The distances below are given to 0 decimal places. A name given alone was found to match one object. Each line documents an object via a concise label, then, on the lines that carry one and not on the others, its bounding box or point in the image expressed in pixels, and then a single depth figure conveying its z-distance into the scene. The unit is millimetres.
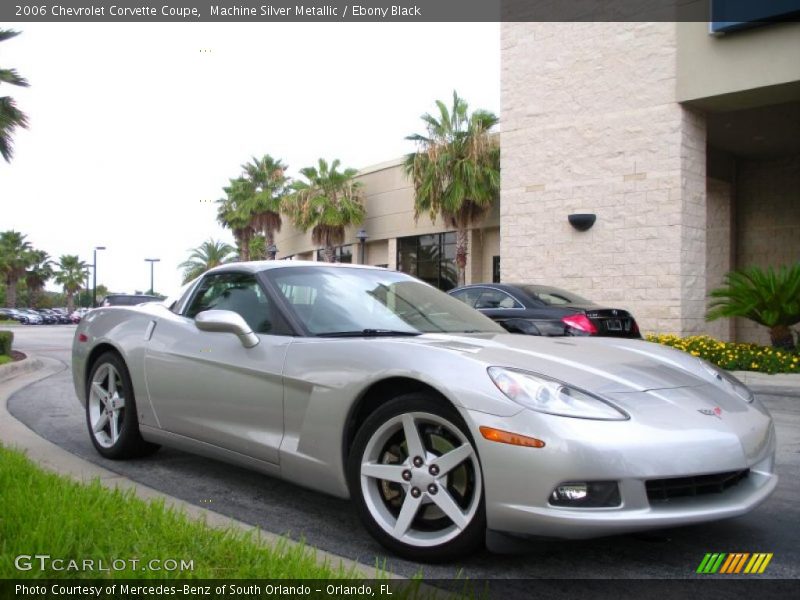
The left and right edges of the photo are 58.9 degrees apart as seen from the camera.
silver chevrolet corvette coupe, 2547
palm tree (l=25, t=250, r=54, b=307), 79188
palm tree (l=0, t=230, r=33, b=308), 69438
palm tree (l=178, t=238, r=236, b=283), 66438
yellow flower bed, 10281
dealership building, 13266
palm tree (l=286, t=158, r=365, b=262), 29406
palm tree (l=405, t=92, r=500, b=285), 22672
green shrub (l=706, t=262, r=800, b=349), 11117
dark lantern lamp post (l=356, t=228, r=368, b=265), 23906
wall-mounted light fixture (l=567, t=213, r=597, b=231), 14625
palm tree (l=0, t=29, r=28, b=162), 15734
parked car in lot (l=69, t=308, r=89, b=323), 69938
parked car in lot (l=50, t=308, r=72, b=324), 68375
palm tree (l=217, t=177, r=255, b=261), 38750
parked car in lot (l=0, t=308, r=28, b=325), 59875
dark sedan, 9273
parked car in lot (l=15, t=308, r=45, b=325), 59888
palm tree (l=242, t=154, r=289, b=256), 38344
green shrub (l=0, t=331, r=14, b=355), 12844
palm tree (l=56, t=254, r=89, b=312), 84188
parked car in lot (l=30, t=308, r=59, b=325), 63519
